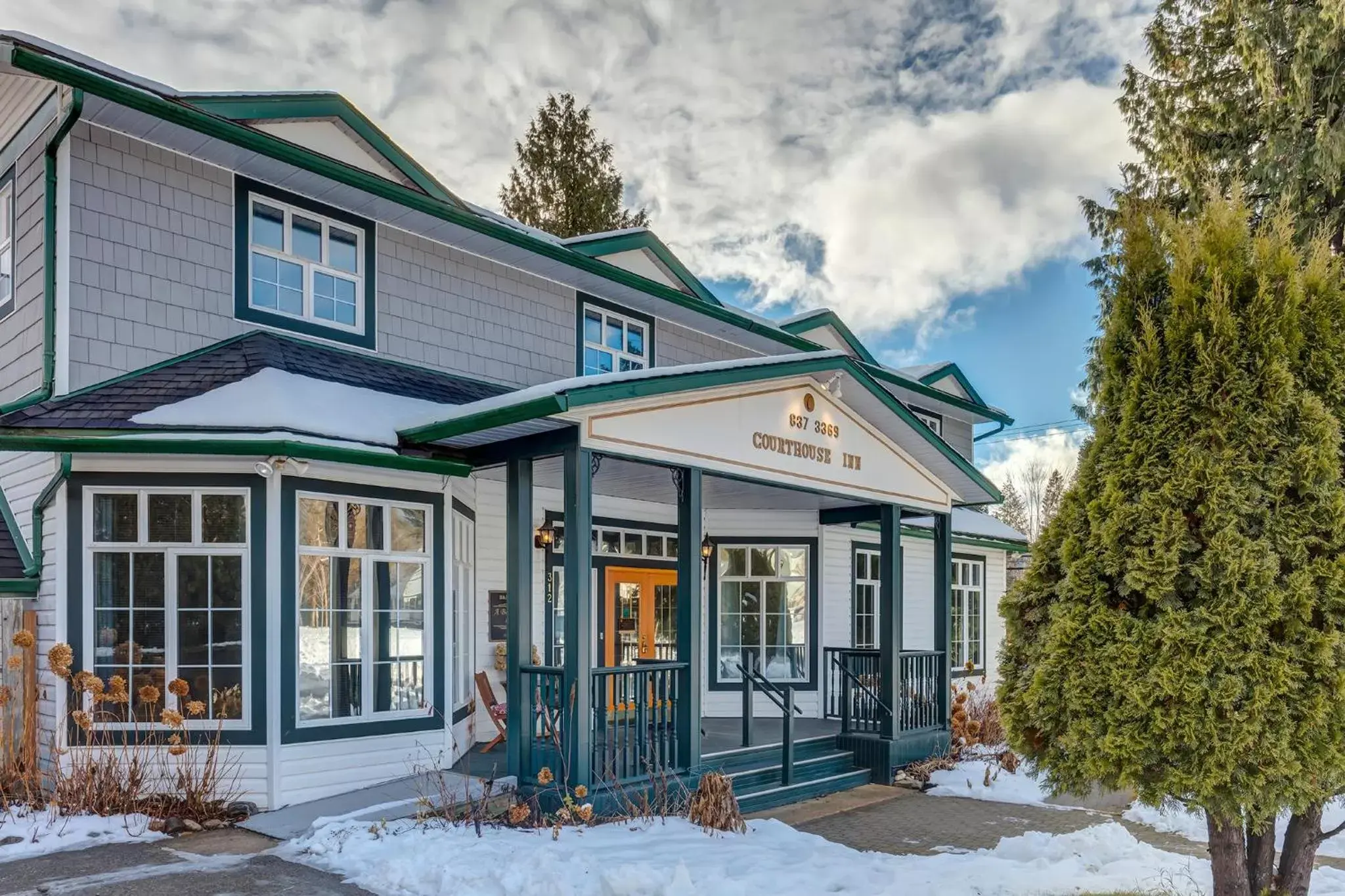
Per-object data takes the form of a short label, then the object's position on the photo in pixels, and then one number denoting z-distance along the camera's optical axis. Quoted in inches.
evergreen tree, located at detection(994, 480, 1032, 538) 2082.9
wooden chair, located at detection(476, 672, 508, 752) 378.9
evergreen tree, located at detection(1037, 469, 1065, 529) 1926.7
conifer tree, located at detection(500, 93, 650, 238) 1010.1
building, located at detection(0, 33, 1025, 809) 296.4
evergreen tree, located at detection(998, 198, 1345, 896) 179.6
